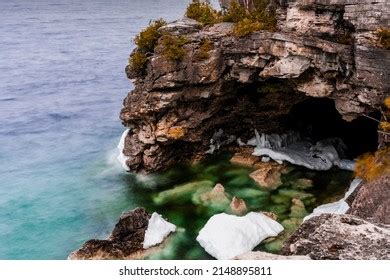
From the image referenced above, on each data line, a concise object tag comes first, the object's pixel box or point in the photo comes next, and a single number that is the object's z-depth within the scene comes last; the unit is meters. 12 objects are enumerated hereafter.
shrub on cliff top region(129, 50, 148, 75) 29.42
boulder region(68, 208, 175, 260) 22.33
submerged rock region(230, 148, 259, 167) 31.74
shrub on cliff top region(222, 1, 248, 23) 28.64
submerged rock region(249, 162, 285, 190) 28.66
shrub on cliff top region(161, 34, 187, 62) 27.27
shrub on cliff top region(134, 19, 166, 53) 29.19
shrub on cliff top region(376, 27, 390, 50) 21.30
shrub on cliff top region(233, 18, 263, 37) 26.16
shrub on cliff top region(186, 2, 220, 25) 30.08
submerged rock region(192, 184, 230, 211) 26.77
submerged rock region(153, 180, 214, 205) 28.09
